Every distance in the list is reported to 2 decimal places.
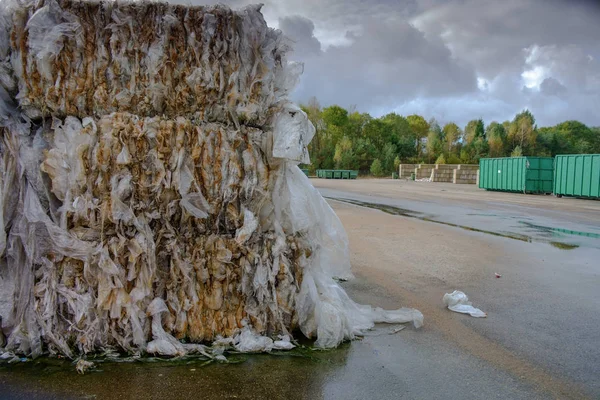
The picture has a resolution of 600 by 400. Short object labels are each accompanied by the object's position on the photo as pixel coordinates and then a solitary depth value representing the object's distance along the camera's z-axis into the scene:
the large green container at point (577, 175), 19.30
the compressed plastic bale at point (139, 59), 2.85
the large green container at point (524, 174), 23.14
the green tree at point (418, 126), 62.88
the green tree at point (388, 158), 50.91
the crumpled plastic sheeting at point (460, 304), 3.87
